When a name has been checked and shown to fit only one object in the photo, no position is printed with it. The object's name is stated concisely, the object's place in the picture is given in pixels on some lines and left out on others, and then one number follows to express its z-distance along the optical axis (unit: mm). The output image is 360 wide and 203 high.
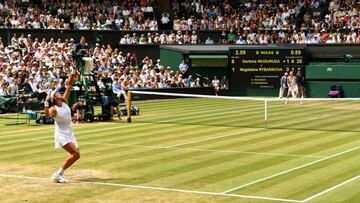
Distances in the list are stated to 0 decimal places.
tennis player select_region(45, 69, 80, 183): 14578
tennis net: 28578
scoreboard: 49062
